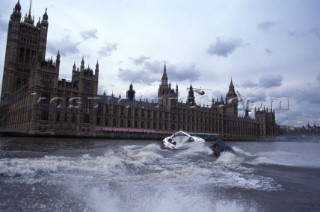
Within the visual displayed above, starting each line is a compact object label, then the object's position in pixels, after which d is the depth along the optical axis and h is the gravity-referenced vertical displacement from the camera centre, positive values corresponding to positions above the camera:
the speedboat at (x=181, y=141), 32.59 -1.04
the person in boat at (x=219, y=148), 24.94 -1.28
